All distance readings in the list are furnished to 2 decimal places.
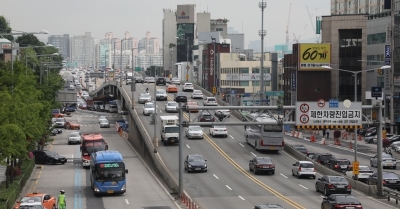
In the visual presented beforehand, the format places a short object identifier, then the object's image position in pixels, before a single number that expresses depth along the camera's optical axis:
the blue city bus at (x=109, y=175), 52.56
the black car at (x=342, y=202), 42.16
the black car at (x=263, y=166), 64.75
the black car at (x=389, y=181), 56.75
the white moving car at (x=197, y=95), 118.03
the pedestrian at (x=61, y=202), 43.53
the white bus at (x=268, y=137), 74.88
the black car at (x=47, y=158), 74.69
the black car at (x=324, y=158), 71.70
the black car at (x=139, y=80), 146.88
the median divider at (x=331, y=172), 54.47
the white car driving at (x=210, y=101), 106.34
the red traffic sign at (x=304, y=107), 52.09
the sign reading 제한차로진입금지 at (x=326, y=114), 52.06
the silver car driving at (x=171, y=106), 102.44
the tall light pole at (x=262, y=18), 106.01
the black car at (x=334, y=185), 52.56
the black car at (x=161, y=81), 142.25
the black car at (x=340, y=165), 68.62
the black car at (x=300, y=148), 82.27
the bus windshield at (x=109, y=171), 52.50
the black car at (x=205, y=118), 89.79
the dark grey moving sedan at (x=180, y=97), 109.06
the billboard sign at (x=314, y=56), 128.00
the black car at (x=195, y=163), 65.81
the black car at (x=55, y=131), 106.38
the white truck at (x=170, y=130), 80.00
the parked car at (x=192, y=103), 100.90
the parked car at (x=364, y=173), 61.59
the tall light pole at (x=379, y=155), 52.00
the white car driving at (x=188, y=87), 128.75
